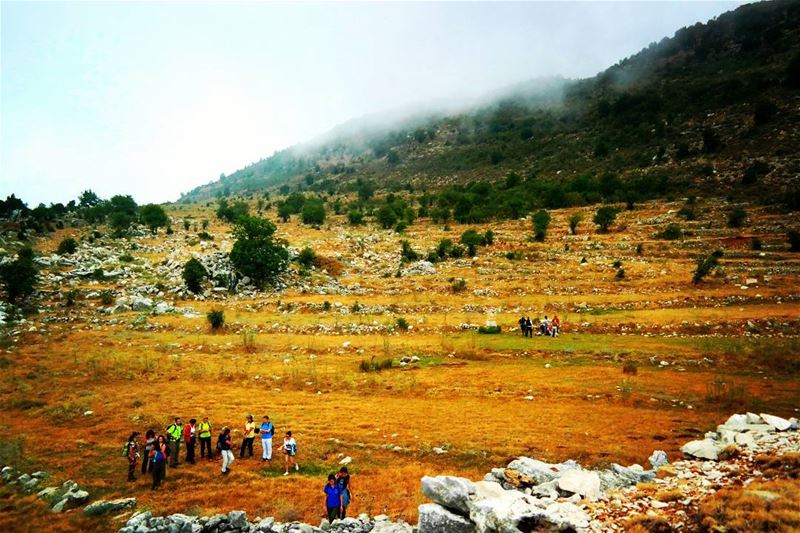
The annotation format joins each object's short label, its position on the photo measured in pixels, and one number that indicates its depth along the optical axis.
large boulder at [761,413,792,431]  12.66
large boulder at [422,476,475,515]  9.20
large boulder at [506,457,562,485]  11.39
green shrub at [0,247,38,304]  36.41
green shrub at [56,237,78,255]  51.66
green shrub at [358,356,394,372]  24.14
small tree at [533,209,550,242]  59.06
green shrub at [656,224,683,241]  51.50
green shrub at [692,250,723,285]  35.22
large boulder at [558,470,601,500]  9.79
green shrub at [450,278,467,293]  41.03
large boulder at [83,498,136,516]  12.60
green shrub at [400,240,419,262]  53.12
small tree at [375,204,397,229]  75.62
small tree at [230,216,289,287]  45.77
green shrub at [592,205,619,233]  59.25
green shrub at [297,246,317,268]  52.44
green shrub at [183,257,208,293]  42.84
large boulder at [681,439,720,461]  11.92
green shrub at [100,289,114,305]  38.94
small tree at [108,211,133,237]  66.75
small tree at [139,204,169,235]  68.98
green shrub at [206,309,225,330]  32.72
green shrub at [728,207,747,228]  52.36
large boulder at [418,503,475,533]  8.91
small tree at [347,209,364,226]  76.81
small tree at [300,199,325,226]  78.38
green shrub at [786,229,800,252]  42.09
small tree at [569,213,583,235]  60.78
